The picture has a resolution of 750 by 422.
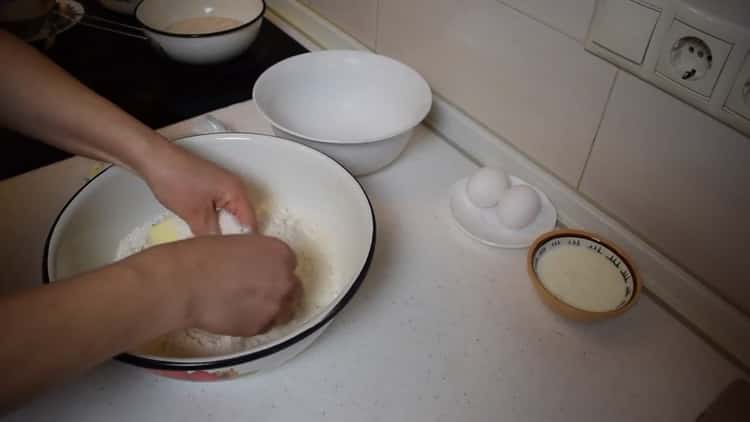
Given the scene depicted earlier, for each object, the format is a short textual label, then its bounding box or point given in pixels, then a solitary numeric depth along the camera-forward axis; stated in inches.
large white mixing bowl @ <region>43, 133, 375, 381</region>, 21.9
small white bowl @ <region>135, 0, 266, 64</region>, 37.8
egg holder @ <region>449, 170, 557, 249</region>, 29.2
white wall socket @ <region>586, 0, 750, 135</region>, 20.7
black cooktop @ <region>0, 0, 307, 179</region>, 36.5
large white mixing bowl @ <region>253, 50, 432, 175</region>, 34.6
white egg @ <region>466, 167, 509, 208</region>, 29.8
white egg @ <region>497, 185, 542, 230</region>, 28.6
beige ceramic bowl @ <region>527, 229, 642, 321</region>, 24.6
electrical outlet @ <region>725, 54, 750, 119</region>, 20.7
